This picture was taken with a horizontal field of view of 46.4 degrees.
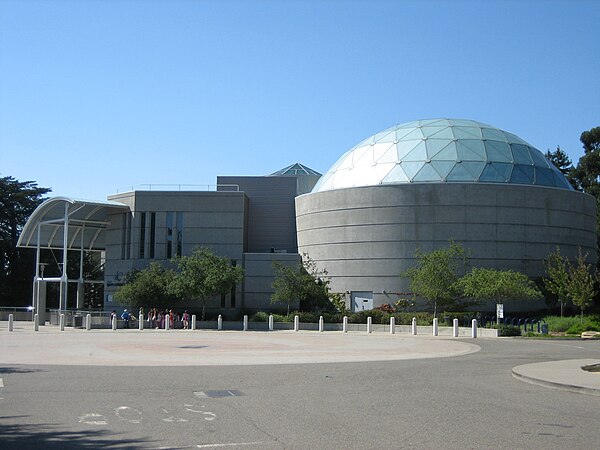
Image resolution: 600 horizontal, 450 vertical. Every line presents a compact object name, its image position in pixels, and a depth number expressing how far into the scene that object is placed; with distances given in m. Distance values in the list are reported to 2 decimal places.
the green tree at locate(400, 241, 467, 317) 42.91
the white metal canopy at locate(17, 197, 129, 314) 48.41
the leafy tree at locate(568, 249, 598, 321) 39.69
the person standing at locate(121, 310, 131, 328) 44.19
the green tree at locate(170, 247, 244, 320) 45.28
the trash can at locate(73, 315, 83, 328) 45.03
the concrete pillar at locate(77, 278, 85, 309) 52.86
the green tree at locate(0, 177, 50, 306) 69.50
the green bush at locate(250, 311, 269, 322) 45.59
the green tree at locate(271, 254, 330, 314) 46.00
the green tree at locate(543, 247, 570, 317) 42.01
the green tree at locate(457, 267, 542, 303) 40.19
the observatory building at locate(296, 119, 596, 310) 48.88
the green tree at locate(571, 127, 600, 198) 79.00
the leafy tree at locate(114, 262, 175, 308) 46.19
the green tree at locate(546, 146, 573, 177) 86.25
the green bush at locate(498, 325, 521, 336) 36.53
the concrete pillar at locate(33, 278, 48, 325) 48.94
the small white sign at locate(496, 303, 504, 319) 36.87
